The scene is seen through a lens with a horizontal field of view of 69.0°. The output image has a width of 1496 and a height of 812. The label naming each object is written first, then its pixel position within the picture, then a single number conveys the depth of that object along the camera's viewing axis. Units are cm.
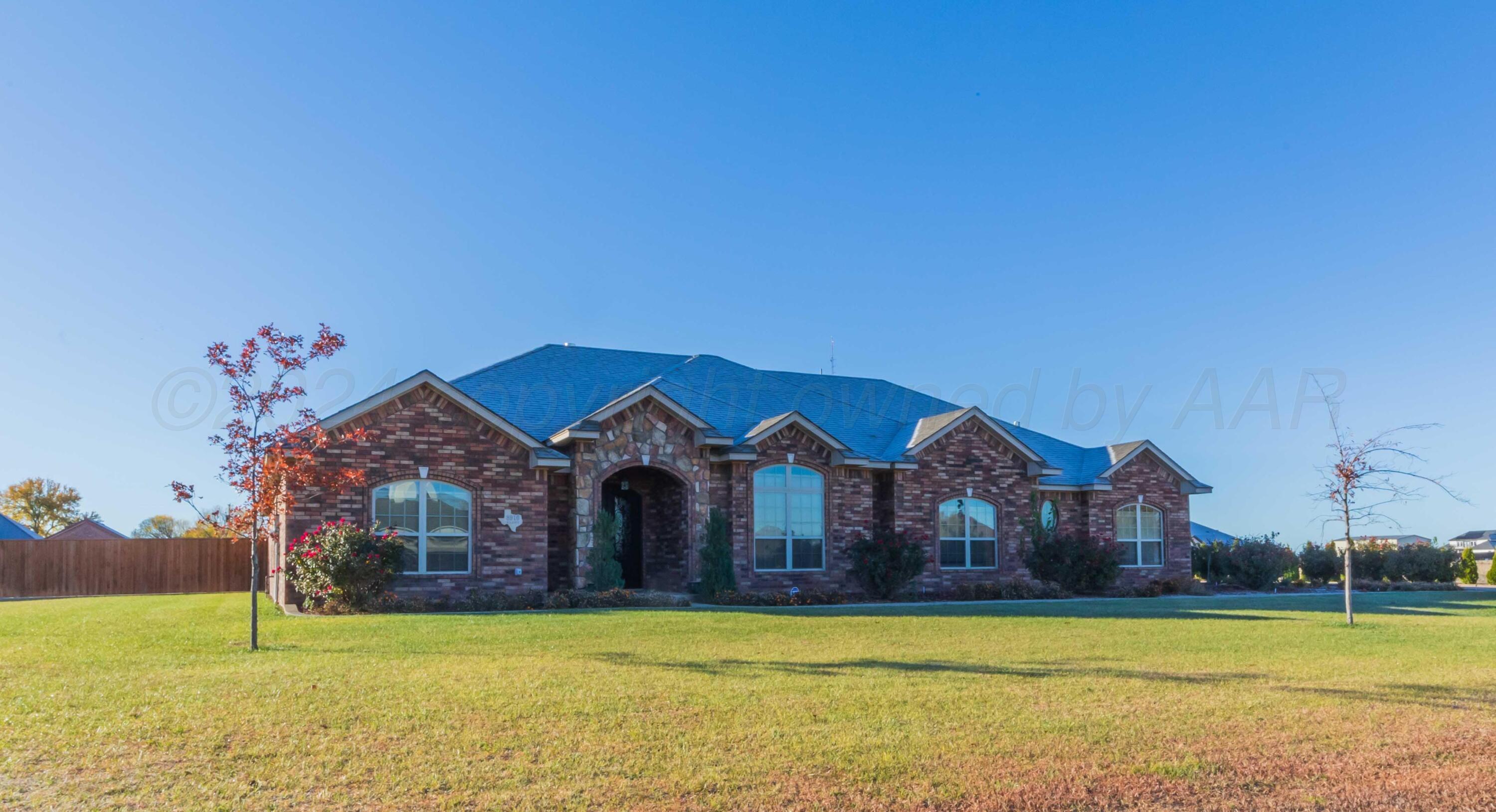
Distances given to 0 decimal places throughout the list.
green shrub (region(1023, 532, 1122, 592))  2591
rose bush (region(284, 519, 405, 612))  1853
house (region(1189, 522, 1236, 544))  4169
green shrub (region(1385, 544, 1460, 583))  3356
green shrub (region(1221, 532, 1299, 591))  2950
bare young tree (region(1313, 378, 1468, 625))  1733
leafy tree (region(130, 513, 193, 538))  9225
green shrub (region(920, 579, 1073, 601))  2441
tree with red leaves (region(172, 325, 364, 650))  1356
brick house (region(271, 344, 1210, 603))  2053
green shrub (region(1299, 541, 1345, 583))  3284
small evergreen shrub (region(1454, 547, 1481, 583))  3656
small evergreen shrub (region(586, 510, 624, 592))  2142
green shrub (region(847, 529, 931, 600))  2367
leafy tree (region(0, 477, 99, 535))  6156
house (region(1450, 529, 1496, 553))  7181
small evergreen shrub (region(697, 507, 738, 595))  2230
